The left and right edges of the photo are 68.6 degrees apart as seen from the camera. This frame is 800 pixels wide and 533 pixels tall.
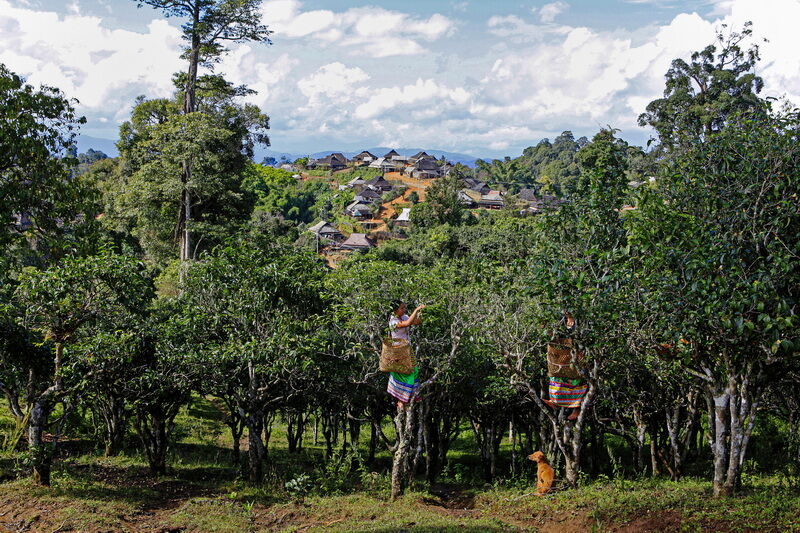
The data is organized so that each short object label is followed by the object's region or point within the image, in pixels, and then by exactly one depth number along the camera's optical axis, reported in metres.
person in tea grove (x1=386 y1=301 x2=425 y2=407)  9.69
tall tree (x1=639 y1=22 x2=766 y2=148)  33.28
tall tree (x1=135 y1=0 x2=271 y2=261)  27.38
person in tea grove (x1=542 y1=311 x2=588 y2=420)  10.16
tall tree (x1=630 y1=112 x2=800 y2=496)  7.00
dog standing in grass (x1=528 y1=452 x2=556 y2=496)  10.36
